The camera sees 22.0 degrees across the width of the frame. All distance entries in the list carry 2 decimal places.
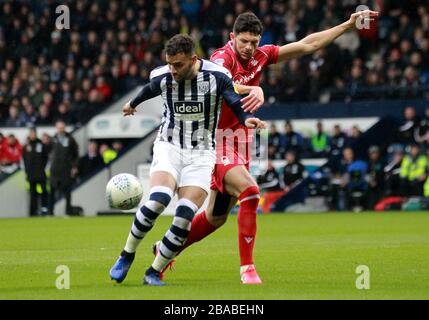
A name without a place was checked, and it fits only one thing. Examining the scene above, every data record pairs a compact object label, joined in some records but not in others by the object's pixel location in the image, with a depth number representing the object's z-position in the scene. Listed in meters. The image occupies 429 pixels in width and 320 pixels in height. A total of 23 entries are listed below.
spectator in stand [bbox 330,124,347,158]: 24.95
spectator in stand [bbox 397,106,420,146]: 24.27
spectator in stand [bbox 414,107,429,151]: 24.19
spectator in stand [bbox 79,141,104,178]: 26.80
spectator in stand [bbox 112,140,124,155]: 26.44
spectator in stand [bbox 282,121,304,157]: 25.38
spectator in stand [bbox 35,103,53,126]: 28.58
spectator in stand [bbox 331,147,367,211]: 24.59
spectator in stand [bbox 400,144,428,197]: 23.94
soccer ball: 9.99
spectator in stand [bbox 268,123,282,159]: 25.31
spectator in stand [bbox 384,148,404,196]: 24.17
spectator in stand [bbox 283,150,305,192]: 24.62
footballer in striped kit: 9.37
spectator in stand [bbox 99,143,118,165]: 26.75
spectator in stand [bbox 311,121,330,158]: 25.48
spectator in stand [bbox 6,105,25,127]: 28.75
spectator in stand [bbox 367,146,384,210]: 24.45
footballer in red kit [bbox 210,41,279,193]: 10.22
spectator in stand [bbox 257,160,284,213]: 24.75
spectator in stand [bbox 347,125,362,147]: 25.02
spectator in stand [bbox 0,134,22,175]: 26.50
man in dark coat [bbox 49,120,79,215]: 24.89
